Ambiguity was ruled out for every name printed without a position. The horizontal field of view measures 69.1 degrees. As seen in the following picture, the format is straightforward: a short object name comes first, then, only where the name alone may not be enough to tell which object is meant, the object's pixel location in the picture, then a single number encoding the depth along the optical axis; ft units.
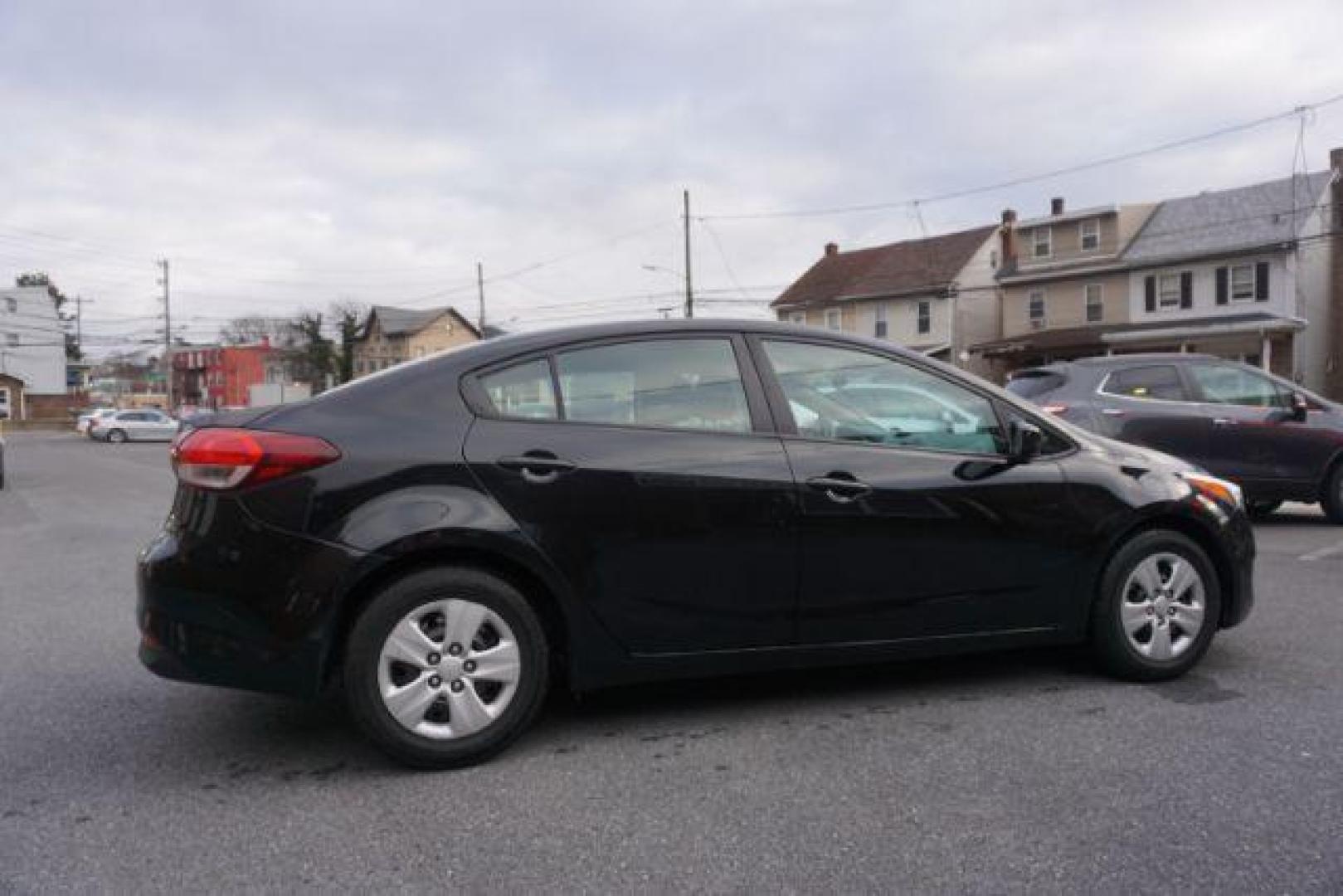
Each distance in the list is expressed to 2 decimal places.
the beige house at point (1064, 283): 114.42
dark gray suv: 28.86
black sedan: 10.60
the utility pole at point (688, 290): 119.55
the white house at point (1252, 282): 98.37
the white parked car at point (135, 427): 141.08
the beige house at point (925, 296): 130.11
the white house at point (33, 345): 245.04
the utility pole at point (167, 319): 220.64
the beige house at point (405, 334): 256.11
